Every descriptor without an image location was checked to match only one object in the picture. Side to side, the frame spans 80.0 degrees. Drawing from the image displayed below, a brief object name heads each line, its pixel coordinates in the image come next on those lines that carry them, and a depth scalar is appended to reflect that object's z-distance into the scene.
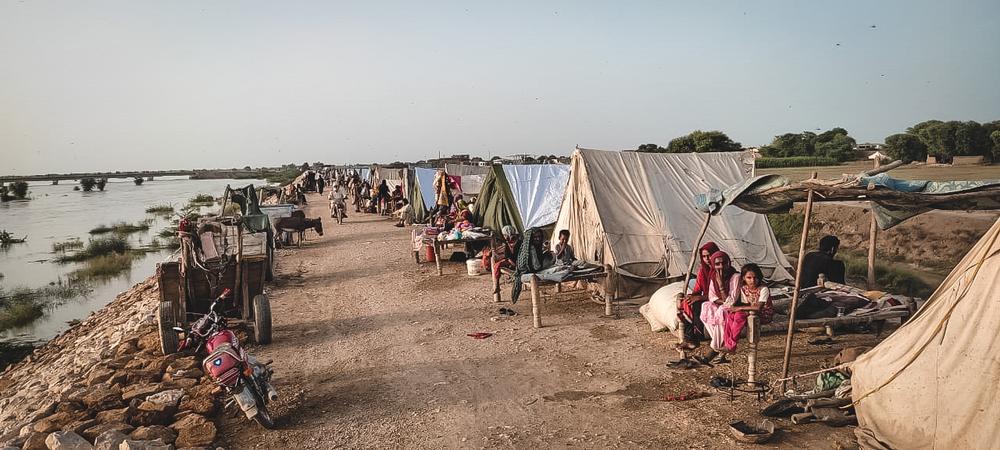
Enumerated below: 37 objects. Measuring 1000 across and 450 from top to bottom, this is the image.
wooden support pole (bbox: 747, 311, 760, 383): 5.52
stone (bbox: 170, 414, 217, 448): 4.68
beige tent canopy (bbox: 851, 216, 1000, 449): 3.61
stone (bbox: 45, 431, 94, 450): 4.38
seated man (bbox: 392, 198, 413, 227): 20.67
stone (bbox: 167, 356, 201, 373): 6.19
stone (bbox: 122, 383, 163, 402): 5.43
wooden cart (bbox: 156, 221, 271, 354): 6.88
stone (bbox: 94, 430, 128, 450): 4.34
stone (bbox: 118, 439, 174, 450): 4.20
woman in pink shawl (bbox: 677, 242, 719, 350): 6.36
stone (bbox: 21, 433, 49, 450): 4.58
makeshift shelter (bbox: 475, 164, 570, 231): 13.96
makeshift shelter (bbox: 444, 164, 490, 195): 20.64
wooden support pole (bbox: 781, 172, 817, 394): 5.25
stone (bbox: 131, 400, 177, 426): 4.98
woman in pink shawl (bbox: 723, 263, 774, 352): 5.68
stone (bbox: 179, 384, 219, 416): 5.20
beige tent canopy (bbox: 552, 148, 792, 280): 9.20
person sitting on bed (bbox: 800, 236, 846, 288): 7.70
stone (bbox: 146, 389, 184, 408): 5.19
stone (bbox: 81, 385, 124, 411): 5.29
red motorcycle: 4.88
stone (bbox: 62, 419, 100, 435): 4.72
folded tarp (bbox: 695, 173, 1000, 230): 4.79
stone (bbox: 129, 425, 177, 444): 4.58
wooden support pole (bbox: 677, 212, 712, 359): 6.41
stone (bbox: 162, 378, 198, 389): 5.78
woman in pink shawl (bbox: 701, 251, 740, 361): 5.88
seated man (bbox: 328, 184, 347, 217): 23.06
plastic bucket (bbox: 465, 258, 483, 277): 11.54
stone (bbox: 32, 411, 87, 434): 4.85
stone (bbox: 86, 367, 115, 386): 6.18
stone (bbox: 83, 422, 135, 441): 4.63
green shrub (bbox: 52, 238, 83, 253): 25.92
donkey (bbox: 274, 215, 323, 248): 16.11
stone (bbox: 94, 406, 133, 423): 4.92
